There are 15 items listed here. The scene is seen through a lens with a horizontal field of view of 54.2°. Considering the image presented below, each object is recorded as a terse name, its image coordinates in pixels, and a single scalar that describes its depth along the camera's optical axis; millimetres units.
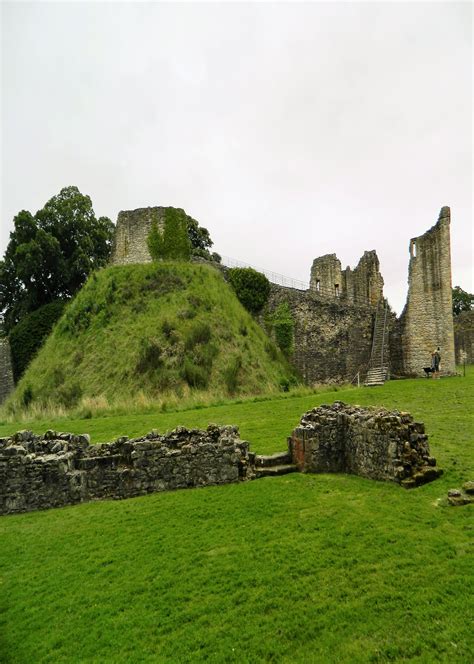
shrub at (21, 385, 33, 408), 25094
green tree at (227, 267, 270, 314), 33719
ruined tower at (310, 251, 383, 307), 37281
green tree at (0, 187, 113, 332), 40469
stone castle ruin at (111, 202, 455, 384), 27609
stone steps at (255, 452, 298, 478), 10625
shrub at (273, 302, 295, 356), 32719
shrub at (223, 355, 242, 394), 24323
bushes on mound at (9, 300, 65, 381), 36875
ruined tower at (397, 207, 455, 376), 27469
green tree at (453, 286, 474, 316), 68688
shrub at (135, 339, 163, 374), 24516
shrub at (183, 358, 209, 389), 23953
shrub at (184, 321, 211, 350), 25922
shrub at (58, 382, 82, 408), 23614
